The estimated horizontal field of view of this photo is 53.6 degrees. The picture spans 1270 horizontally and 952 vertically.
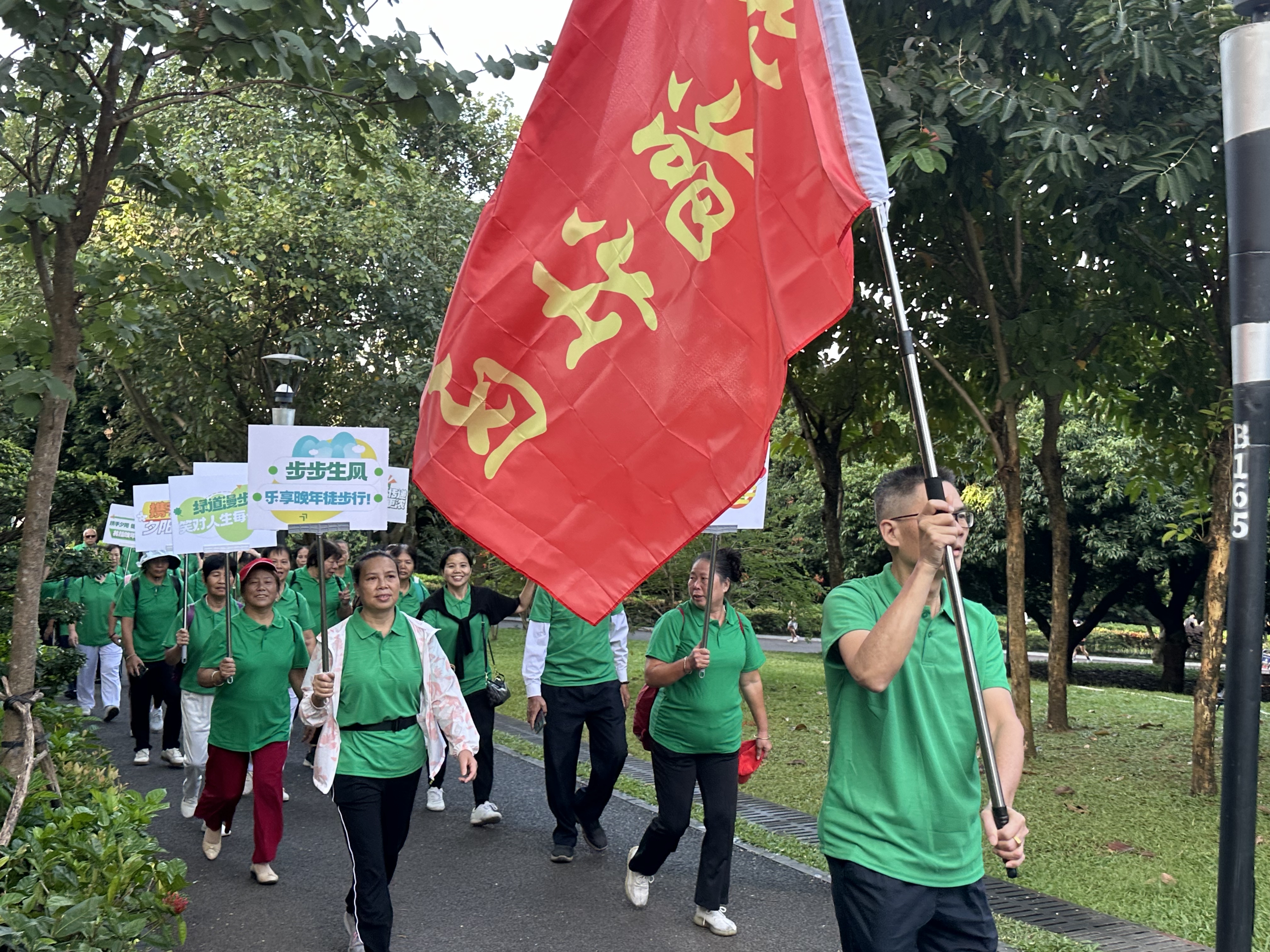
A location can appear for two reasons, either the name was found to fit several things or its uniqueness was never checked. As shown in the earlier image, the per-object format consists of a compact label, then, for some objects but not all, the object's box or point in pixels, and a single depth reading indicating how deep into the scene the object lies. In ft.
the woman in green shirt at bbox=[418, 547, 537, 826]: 28.53
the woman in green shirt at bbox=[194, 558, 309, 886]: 23.70
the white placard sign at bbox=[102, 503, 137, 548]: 43.01
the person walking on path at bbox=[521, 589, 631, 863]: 25.79
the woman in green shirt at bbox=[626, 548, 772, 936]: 20.59
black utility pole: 8.80
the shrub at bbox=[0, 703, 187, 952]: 13.83
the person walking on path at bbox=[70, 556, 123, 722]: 45.91
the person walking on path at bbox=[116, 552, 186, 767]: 37.42
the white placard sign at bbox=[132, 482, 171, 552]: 34.88
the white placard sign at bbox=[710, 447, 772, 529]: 22.90
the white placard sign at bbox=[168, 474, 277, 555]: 29.63
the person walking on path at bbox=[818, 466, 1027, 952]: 10.97
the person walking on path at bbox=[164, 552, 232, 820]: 27.20
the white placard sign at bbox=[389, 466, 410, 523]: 40.75
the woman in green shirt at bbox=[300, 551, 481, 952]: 17.98
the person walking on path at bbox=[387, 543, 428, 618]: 30.17
